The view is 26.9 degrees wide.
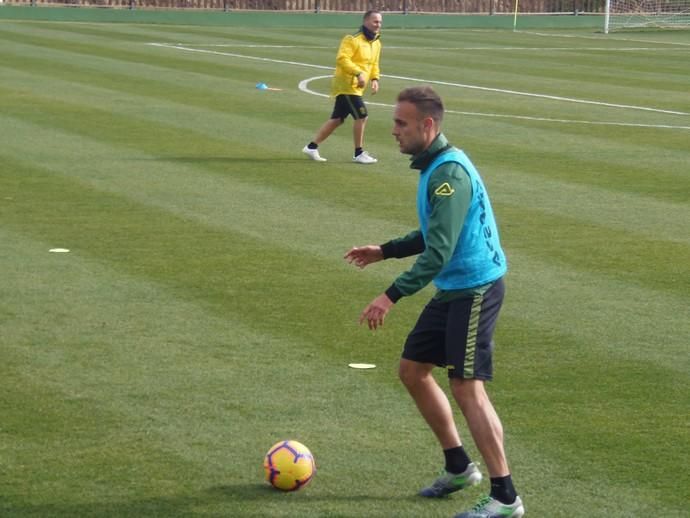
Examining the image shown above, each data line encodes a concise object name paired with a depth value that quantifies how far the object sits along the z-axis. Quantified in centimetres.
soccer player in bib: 672
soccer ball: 717
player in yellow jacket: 1880
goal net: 5297
